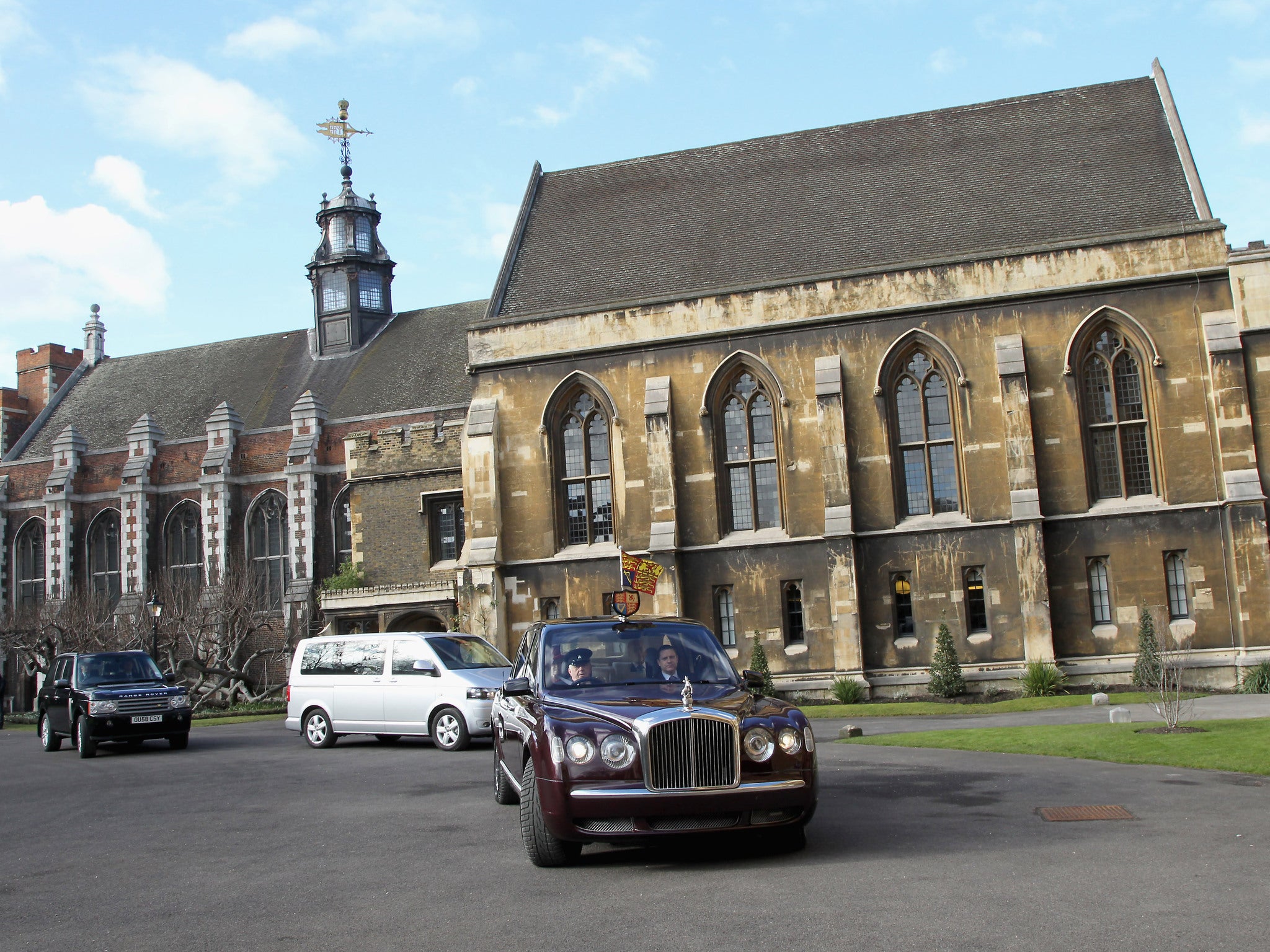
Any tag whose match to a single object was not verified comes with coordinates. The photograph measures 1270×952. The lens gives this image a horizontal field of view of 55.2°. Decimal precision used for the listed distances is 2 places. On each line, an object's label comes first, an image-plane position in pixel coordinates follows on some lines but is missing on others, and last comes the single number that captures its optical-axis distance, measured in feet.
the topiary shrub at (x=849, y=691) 85.20
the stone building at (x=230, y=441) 141.49
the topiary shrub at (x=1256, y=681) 77.92
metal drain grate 31.48
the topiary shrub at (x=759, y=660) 88.07
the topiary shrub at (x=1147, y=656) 77.41
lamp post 107.14
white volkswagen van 59.16
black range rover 65.51
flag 84.94
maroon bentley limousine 26.61
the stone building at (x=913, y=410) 83.51
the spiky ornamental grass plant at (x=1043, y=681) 81.51
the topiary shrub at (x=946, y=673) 83.97
